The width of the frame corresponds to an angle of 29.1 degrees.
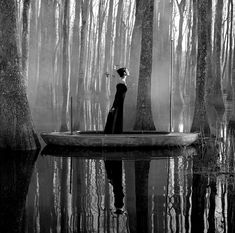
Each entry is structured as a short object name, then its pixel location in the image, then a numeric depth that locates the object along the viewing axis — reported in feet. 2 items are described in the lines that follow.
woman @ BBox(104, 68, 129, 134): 37.57
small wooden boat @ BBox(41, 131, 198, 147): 36.06
